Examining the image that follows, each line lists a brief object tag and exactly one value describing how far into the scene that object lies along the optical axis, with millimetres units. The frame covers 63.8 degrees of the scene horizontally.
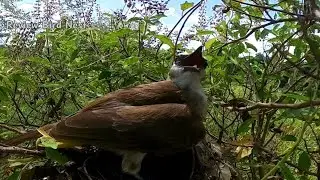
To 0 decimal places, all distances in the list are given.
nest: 222
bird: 215
